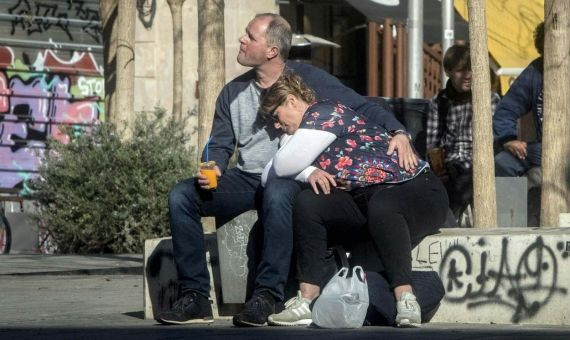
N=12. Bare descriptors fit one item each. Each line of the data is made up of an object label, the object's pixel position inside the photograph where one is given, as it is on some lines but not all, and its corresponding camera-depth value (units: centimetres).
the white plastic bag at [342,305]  1386
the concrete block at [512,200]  1889
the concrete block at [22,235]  3422
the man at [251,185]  1420
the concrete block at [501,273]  1424
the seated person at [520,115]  1902
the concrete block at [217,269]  1510
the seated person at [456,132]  1944
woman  1400
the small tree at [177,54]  3722
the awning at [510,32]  3506
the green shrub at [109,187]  3069
